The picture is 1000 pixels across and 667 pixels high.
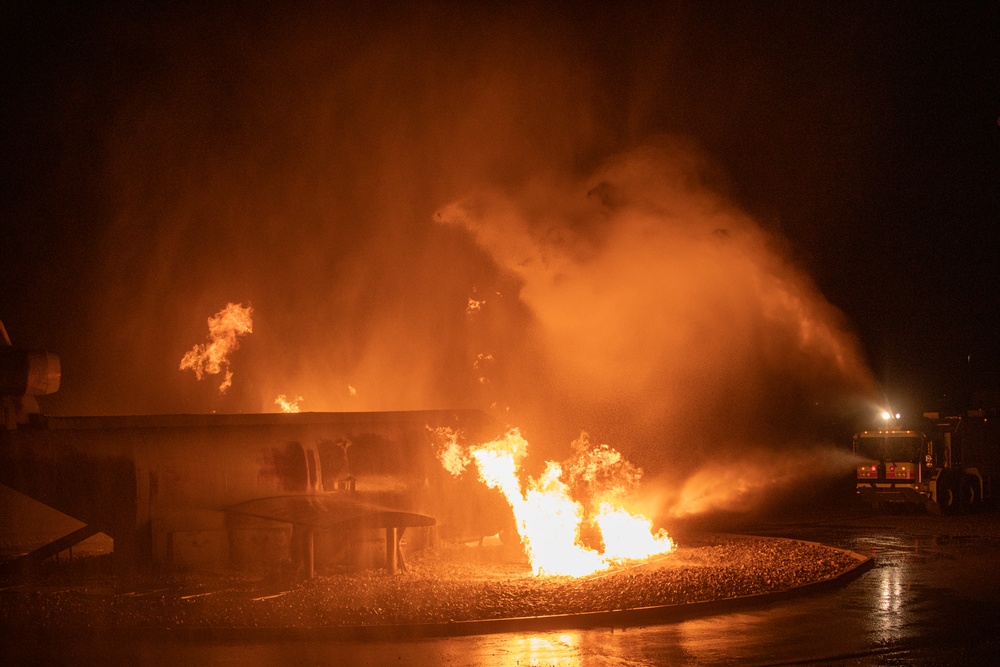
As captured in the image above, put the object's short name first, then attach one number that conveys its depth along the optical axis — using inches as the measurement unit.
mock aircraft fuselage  671.1
